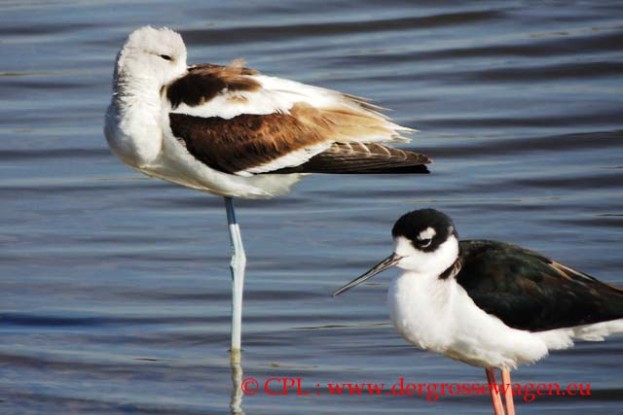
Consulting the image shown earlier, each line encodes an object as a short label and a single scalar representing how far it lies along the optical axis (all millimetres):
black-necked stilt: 13750
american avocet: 16875
